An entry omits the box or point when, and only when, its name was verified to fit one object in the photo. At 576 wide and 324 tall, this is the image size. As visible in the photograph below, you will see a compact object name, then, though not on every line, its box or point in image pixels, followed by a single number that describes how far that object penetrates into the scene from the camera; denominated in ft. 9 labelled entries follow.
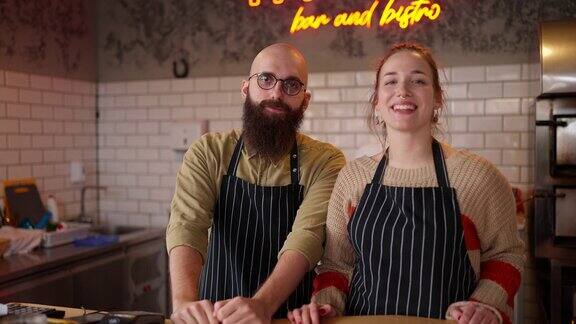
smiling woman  5.61
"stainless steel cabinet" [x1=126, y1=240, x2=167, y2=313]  12.84
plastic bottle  13.25
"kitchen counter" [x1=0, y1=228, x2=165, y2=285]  9.66
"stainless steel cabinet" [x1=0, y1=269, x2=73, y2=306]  9.51
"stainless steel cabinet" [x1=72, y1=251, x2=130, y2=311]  11.17
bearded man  6.73
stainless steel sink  15.15
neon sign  12.69
